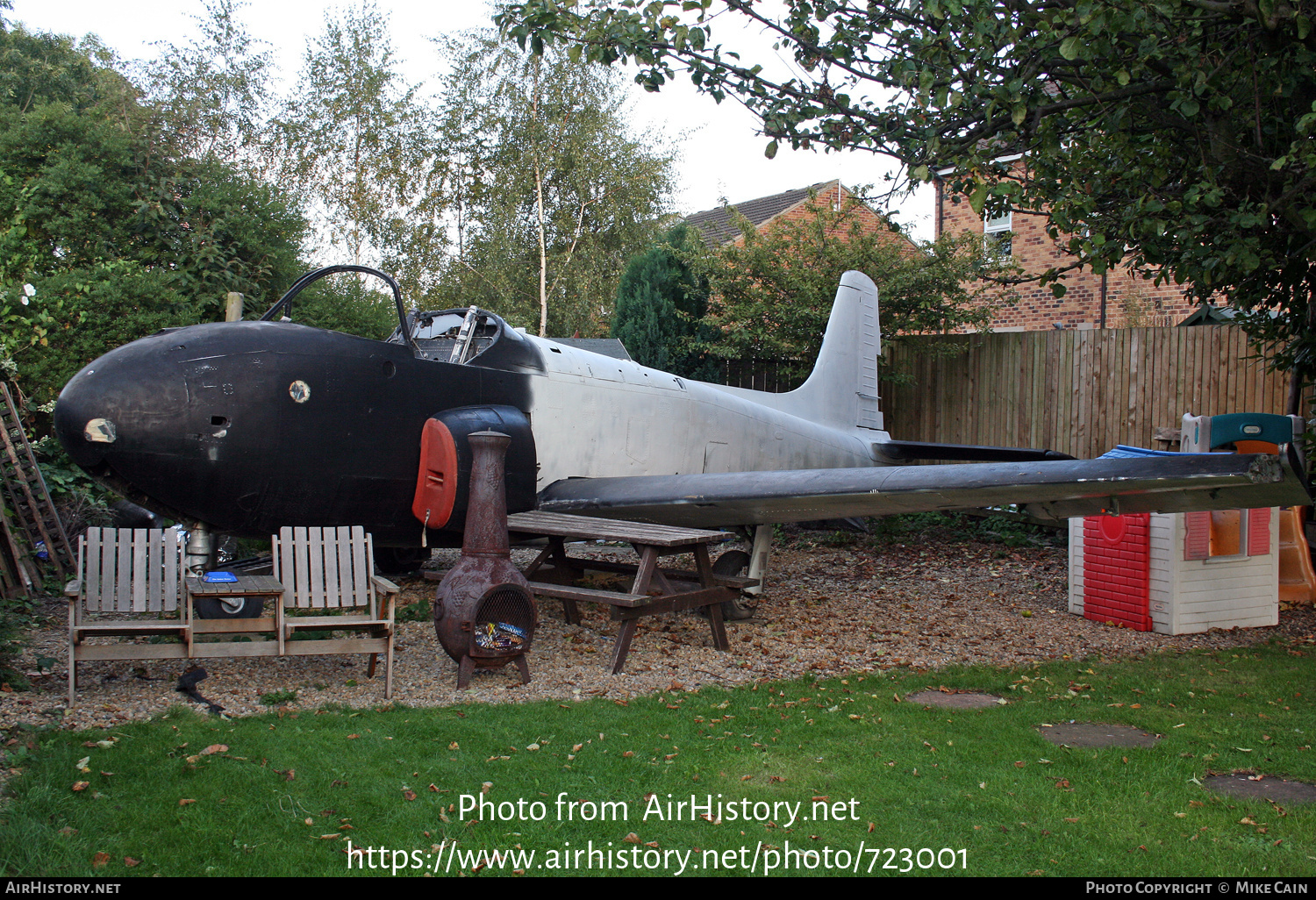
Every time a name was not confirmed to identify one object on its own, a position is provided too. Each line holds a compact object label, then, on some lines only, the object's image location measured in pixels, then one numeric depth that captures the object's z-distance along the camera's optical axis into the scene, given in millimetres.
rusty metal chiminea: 4832
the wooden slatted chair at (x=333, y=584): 4695
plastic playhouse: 6535
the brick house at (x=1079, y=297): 18562
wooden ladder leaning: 7117
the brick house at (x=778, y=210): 23953
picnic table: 5422
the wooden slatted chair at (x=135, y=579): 4511
